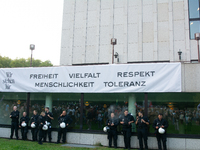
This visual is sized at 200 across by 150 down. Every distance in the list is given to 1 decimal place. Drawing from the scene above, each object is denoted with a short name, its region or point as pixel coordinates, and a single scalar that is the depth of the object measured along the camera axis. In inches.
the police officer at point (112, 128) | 392.8
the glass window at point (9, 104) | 485.1
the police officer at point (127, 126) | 380.8
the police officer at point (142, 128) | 370.6
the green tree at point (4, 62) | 2459.2
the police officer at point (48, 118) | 433.7
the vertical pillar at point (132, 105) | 404.7
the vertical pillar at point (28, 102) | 478.8
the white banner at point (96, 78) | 389.1
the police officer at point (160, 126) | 362.6
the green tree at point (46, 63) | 2954.2
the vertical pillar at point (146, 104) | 393.4
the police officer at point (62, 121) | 423.5
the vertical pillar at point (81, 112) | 429.1
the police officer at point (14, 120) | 455.5
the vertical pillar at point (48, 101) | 463.3
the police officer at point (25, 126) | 448.8
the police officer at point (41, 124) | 421.7
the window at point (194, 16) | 726.5
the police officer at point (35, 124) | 440.1
